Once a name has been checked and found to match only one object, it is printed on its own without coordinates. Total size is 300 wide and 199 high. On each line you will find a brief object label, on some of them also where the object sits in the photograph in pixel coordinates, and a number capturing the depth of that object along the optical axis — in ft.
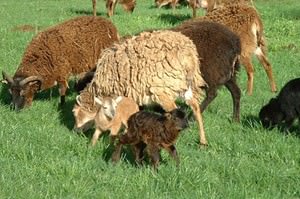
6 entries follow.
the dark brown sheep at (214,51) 53.11
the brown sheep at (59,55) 64.34
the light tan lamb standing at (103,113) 46.39
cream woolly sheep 48.73
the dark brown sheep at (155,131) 40.73
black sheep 52.90
